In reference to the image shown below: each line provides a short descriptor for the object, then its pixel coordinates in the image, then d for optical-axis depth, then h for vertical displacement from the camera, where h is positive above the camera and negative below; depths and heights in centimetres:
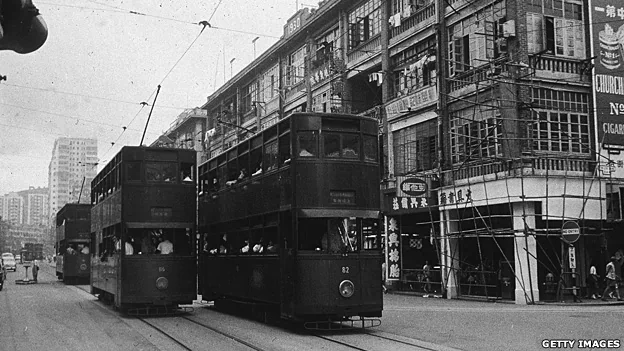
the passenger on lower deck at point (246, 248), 1722 -20
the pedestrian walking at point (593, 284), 2335 -161
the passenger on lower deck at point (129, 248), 1812 -17
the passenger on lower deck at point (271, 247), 1534 -18
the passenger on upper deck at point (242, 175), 1758 +161
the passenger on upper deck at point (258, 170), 1645 +160
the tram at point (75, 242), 3834 +0
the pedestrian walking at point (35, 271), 4068 -161
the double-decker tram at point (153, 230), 1795 +28
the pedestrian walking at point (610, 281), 2269 -148
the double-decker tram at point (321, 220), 1404 +37
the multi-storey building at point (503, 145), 2288 +314
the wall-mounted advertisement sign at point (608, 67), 2377 +557
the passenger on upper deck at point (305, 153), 1439 +172
